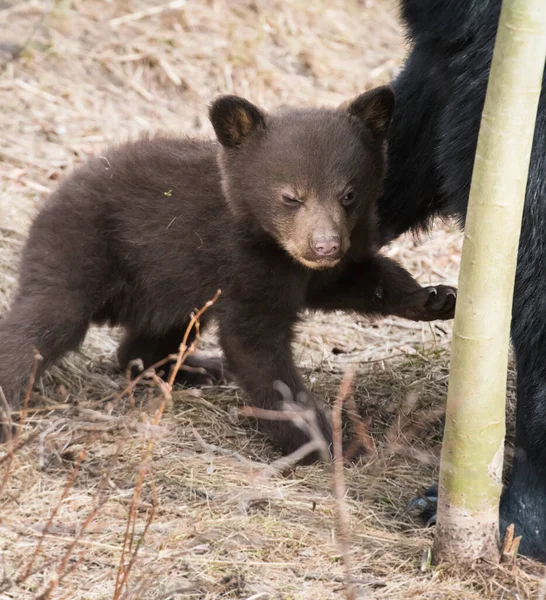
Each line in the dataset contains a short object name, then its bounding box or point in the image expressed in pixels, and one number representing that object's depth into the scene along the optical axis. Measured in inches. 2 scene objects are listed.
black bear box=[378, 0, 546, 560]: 290.0
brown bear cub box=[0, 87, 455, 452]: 344.8
